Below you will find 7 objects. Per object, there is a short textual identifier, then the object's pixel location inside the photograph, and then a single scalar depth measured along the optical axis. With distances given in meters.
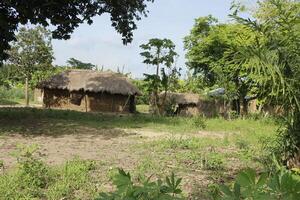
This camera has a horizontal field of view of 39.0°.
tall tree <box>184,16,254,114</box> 24.80
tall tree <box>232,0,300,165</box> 4.48
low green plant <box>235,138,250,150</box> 9.09
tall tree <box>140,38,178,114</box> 23.67
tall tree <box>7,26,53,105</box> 39.75
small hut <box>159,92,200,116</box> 31.41
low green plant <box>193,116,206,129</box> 14.54
